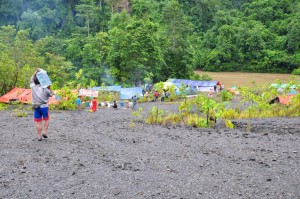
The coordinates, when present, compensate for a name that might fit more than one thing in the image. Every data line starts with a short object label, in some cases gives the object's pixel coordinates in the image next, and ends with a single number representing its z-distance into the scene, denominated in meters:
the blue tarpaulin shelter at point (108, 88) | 31.40
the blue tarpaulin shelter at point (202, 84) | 39.88
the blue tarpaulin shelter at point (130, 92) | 31.73
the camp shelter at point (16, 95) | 23.38
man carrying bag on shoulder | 8.13
